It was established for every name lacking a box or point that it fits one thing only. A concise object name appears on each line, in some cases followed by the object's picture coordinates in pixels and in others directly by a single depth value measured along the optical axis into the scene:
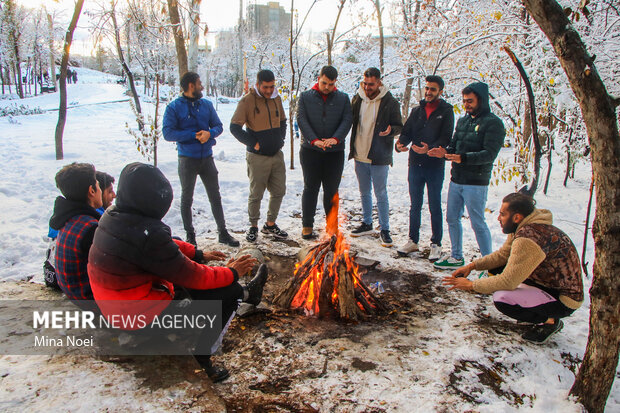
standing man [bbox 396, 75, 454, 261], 4.56
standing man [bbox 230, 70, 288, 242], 4.86
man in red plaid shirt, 2.70
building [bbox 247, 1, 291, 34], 54.28
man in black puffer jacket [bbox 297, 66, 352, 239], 4.80
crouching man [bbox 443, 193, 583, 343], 2.80
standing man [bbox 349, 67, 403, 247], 4.97
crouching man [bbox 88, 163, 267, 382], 2.20
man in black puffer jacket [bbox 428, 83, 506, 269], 4.01
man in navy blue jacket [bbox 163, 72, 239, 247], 4.54
